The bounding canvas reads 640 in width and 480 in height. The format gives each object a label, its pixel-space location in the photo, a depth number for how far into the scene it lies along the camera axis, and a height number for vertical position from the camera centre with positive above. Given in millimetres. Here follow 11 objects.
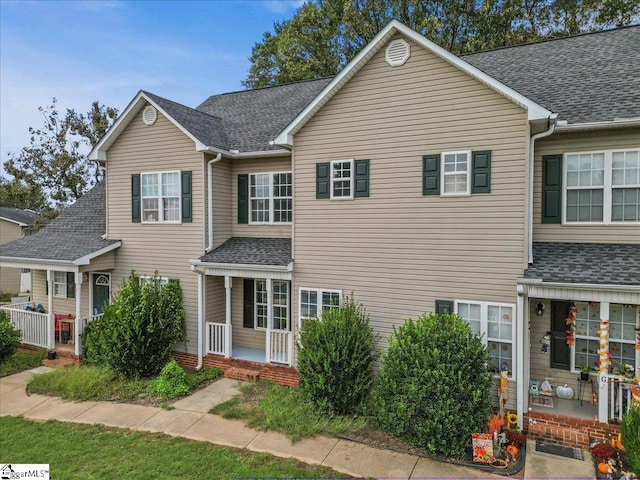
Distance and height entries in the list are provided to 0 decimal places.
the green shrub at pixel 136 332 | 10148 -2803
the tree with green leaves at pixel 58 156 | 24484 +4702
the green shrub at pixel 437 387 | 6684 -2824
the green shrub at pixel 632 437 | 5719 -3174
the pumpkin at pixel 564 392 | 8109 -3427
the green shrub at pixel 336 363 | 8094 -2829
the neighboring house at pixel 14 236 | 26391 -492
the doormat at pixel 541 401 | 8048 -3645
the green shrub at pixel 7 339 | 11711 -3381
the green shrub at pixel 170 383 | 9477 -3882
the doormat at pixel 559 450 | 6734 -3958
